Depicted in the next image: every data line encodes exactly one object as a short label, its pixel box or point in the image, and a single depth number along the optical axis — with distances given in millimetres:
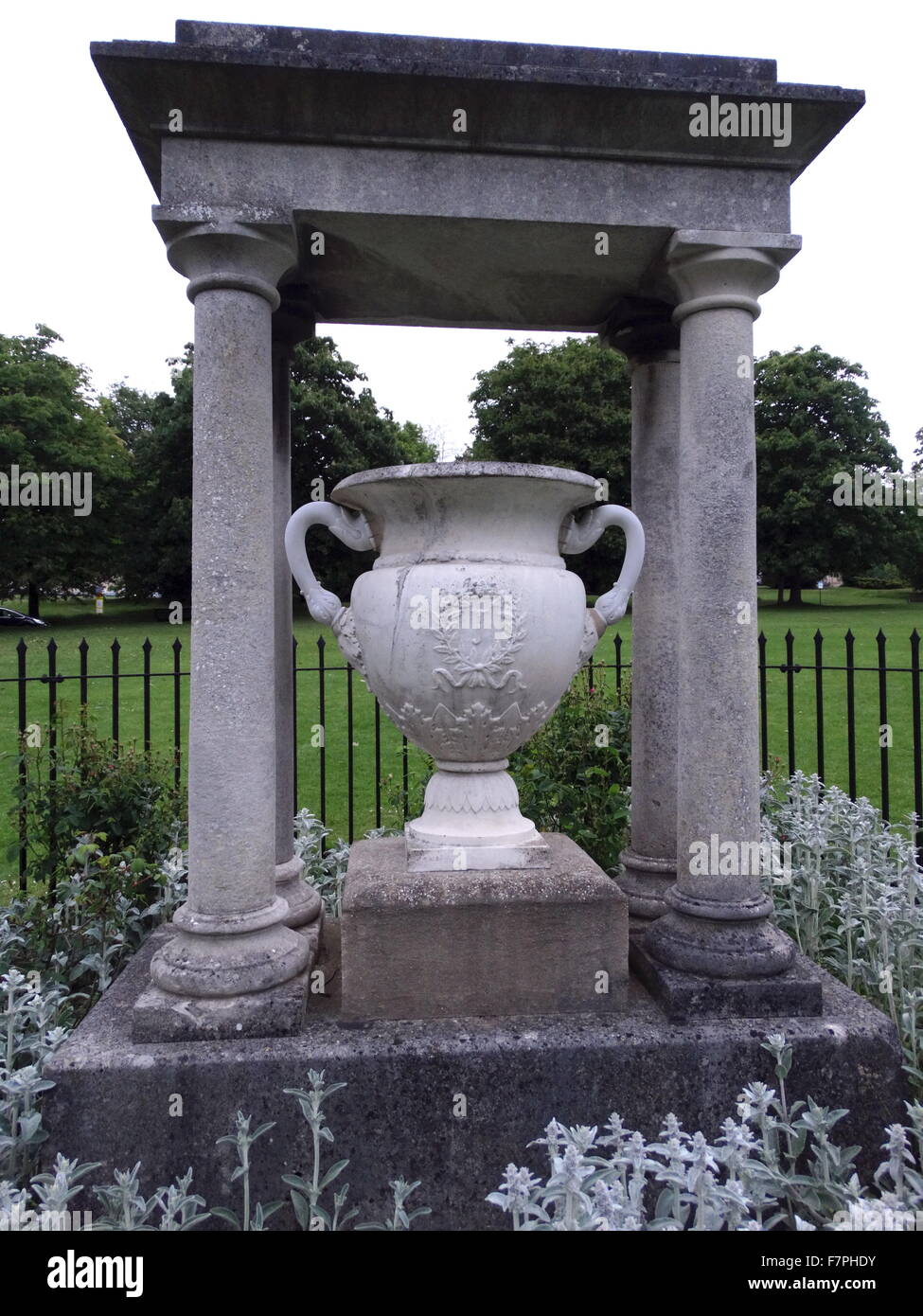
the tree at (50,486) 25688
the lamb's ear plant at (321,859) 4781
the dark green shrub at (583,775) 5332
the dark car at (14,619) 21380
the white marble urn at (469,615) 3207
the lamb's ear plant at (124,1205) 2369
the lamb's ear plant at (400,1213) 2350
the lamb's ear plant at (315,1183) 2459
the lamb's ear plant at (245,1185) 2484
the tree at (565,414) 25938
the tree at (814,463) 28734
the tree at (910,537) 29016
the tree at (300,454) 23250
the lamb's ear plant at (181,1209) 2348
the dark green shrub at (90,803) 5051
